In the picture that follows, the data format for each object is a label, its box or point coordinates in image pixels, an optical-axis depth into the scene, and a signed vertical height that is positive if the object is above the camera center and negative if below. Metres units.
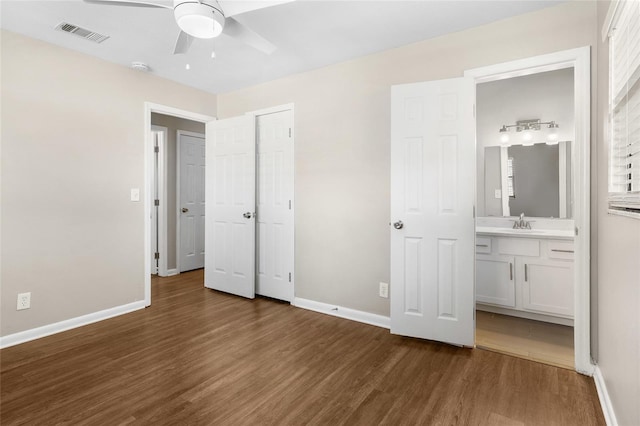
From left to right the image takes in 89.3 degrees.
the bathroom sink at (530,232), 3.05 -0.20
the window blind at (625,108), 1.35 +0.49
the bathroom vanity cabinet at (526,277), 3.01 -0.64
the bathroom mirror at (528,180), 3.49 +0.36
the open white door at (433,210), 2.53 +0.01
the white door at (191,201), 5.16 +0.18
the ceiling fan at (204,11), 1.70 +1.07
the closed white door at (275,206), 3.69 +0.07
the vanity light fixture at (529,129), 3.54 +0.93
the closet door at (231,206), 3.88 +0.07
